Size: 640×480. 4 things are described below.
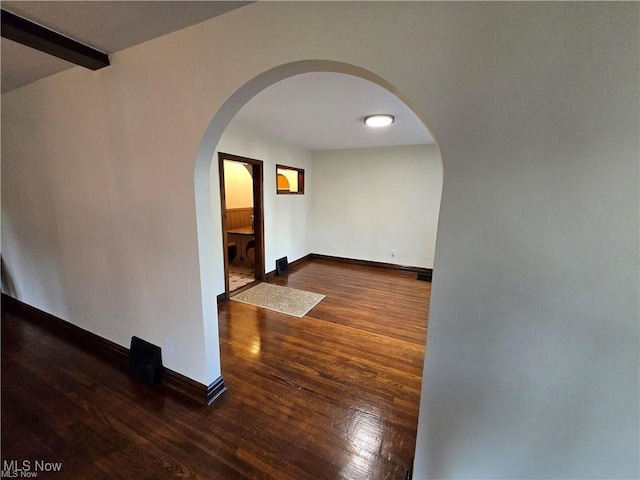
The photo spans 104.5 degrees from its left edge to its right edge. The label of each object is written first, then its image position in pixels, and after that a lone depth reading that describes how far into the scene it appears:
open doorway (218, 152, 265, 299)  3.48
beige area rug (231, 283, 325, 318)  3.21
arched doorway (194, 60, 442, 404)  1.13
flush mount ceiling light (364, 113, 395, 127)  2.85
